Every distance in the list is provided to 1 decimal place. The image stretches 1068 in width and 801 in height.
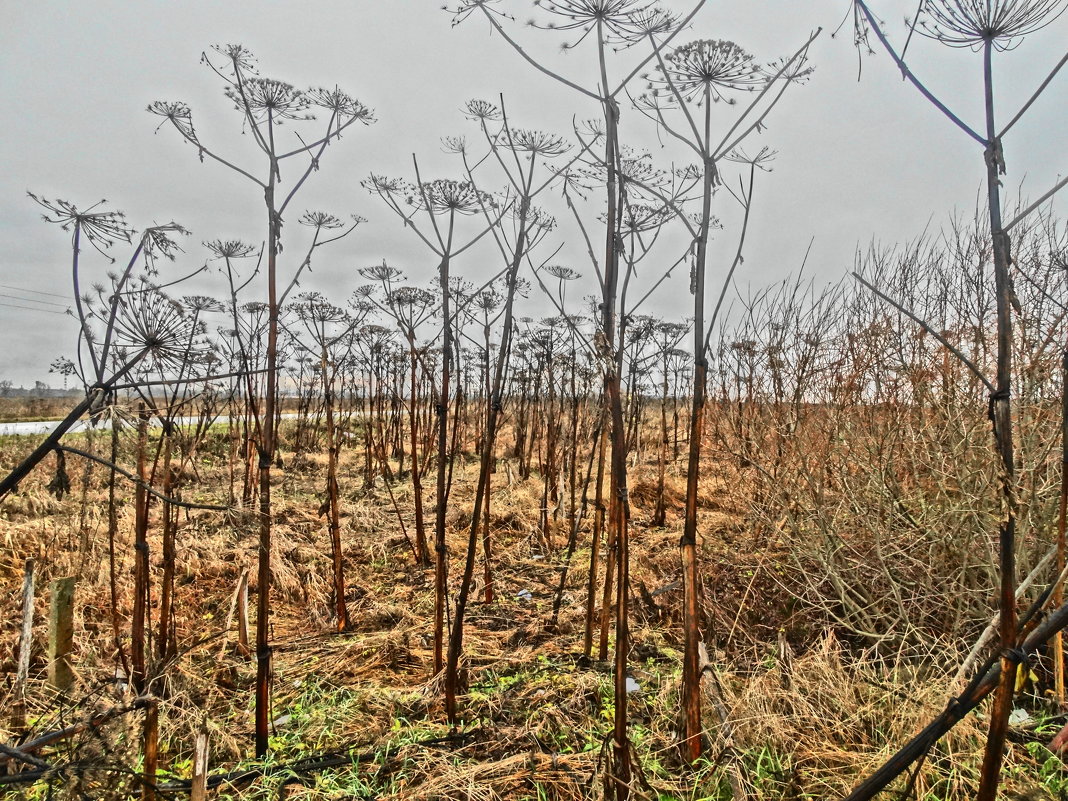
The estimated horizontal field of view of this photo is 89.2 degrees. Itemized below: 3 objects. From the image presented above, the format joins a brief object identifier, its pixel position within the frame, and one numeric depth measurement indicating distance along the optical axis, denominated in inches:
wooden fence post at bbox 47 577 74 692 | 100.0
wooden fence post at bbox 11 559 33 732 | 96.3
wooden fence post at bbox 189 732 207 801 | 55.3
